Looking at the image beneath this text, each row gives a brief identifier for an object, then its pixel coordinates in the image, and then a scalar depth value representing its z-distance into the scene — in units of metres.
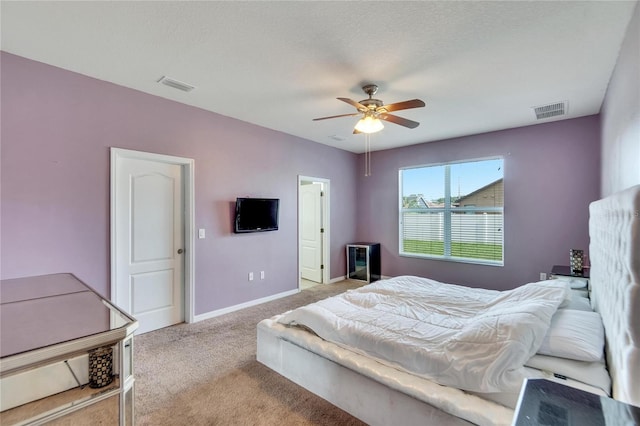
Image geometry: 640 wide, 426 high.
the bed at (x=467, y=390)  1.09
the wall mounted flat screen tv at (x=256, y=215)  4.16
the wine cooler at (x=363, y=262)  5.85
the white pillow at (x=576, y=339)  1.51
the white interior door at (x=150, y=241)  3.22
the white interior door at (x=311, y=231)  5.94
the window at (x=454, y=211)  4.84
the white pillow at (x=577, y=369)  1.40
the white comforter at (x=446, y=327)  1.51
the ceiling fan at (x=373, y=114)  2.96
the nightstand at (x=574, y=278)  2.92
